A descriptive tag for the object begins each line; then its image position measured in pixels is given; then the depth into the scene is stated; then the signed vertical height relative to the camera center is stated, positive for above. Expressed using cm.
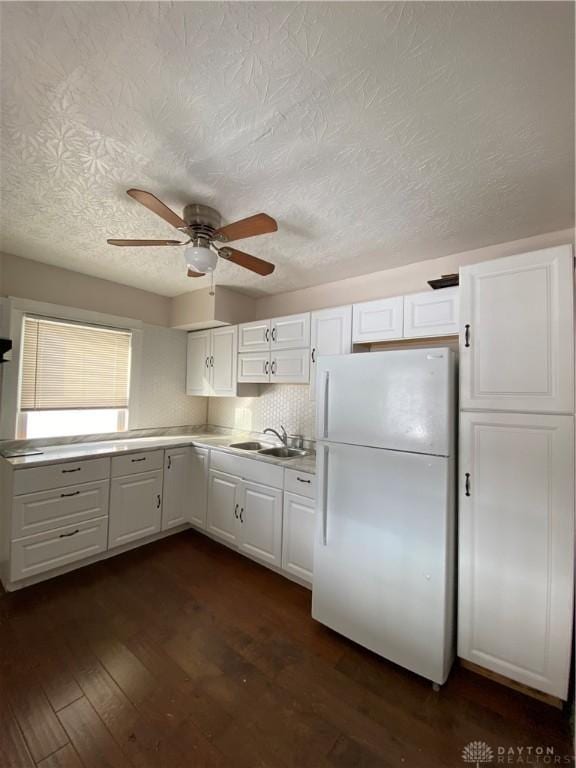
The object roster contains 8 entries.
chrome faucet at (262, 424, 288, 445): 318 -45
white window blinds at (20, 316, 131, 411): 275 +20
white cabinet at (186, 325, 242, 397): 338 +32
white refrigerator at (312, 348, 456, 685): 161 -62
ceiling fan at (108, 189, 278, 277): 157 +84
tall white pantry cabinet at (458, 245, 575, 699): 145 -34
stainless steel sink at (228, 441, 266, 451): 319 -57
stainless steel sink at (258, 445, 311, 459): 308 -59
